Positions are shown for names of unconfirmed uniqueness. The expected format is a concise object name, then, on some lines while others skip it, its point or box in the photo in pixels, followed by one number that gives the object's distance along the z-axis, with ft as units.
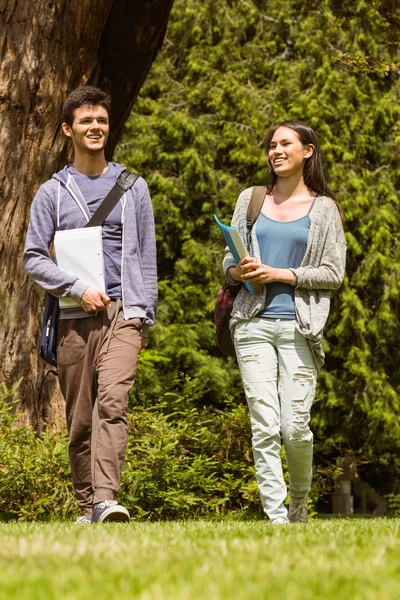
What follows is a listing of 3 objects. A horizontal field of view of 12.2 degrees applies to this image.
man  36.17
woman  36.89
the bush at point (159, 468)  48.38
